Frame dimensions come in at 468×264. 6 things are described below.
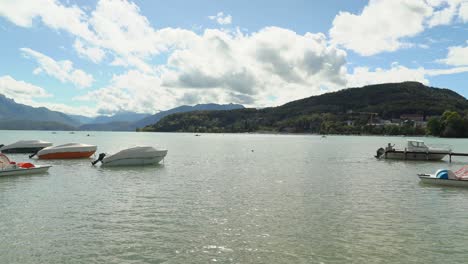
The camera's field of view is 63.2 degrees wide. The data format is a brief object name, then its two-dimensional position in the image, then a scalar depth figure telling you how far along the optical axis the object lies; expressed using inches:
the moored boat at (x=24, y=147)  2709.2
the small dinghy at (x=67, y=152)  2262.4
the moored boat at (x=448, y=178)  1216.2
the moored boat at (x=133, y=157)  1803.6
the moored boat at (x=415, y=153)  2546.8
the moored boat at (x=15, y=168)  1344.7
